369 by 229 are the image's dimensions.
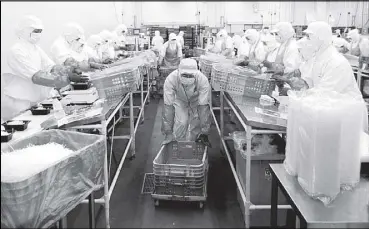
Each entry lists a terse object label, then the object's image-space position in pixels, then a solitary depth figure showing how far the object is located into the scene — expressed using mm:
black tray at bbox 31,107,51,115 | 2537
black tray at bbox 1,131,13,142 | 1701
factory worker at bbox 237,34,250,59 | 8203
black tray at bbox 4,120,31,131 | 2111
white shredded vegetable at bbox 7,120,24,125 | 2154
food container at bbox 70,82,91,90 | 3066
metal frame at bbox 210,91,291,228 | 2234
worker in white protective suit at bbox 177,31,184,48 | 10112
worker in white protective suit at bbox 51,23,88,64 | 4252
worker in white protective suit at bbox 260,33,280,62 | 6277
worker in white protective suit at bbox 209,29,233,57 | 9361
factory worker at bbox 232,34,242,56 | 9508
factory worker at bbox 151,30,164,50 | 10031
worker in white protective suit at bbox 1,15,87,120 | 3041
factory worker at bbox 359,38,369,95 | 5547
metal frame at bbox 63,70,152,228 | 2095
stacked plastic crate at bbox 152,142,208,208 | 2693
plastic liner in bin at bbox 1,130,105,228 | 1348
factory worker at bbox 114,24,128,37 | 8188
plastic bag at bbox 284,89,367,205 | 1240
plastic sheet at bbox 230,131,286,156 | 2605
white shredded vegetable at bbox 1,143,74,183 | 1365
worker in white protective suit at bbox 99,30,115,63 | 6434
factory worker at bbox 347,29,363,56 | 7682
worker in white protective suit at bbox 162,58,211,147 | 3406
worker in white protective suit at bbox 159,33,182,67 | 8656
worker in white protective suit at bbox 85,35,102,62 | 5941
